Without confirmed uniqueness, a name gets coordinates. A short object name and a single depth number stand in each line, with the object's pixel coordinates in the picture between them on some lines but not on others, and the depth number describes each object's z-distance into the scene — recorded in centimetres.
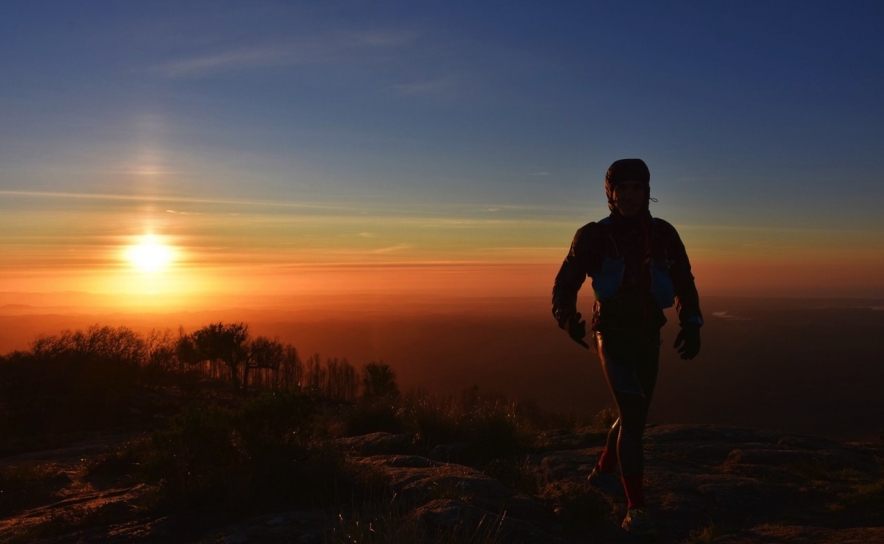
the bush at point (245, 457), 474
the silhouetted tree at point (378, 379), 2314
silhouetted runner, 433
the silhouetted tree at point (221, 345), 2538
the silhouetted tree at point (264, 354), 2577
